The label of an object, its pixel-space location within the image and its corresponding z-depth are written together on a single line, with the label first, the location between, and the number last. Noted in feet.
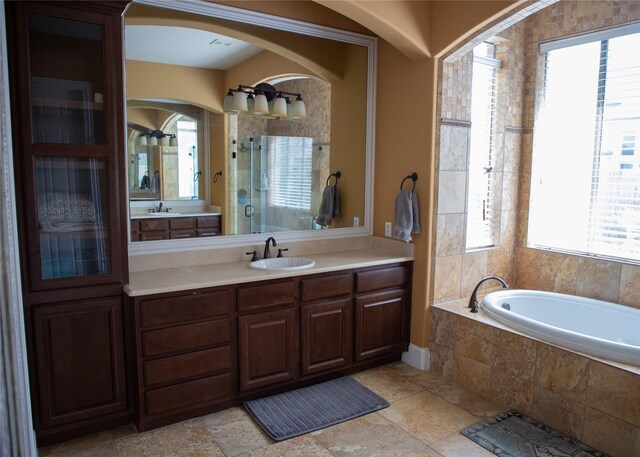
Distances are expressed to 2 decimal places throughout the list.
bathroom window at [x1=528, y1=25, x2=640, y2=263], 10.89
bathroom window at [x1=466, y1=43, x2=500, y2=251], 12.16
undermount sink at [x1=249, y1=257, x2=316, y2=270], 10.60
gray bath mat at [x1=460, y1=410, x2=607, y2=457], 8.21
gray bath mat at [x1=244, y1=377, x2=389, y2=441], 8.91
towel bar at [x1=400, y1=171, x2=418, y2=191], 11.32
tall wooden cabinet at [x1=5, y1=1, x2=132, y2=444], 7.60
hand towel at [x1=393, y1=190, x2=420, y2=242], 11.17
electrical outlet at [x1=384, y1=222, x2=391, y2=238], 12.18
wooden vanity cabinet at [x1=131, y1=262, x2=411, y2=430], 8.53
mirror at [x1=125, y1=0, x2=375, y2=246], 9.53
